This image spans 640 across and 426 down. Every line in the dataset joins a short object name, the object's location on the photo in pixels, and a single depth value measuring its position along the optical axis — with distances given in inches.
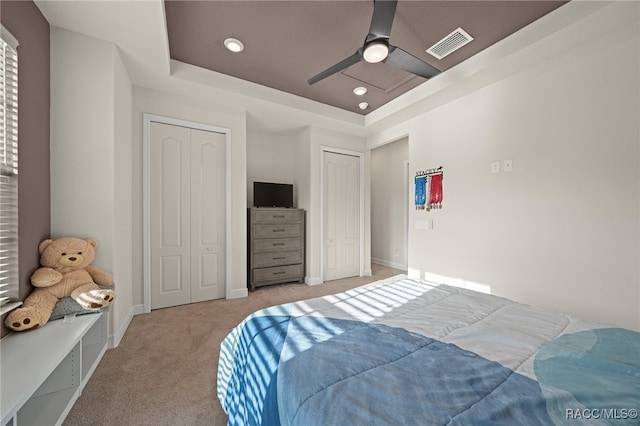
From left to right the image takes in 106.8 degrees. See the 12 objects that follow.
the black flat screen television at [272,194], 150.0
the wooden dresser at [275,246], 141.3
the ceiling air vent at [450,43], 84.3
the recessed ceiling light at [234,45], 88.3
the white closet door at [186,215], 112.7
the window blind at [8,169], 51.4
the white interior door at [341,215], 162.9
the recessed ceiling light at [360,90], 121.5
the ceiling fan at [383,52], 64.0
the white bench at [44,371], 39.1
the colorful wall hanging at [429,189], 124.7
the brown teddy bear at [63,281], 55.7
